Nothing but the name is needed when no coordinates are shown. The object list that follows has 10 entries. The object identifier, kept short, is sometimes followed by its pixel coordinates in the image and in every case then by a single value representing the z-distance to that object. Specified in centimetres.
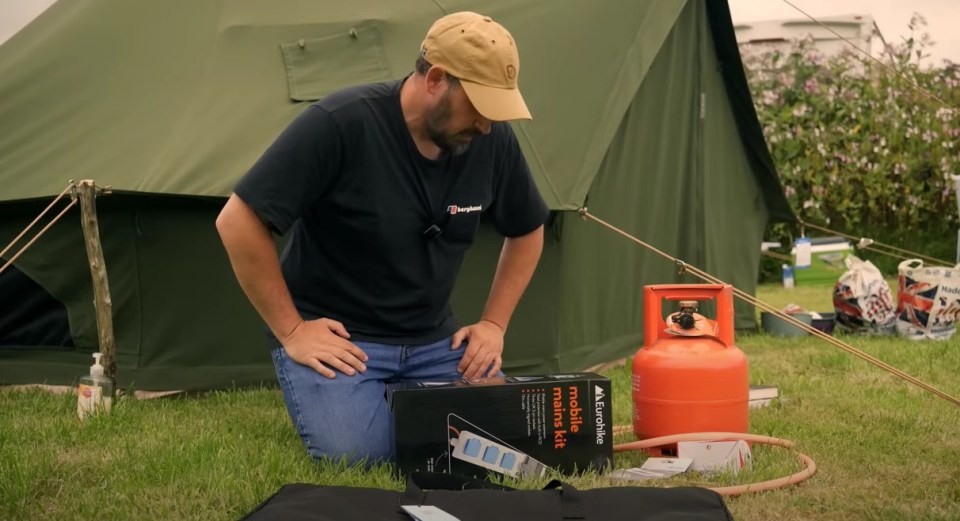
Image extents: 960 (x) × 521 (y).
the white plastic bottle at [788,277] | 788
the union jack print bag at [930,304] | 478
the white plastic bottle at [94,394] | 313
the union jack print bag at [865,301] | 496
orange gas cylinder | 268
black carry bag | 200
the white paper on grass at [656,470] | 248
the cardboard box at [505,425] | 246
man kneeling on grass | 242
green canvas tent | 359
